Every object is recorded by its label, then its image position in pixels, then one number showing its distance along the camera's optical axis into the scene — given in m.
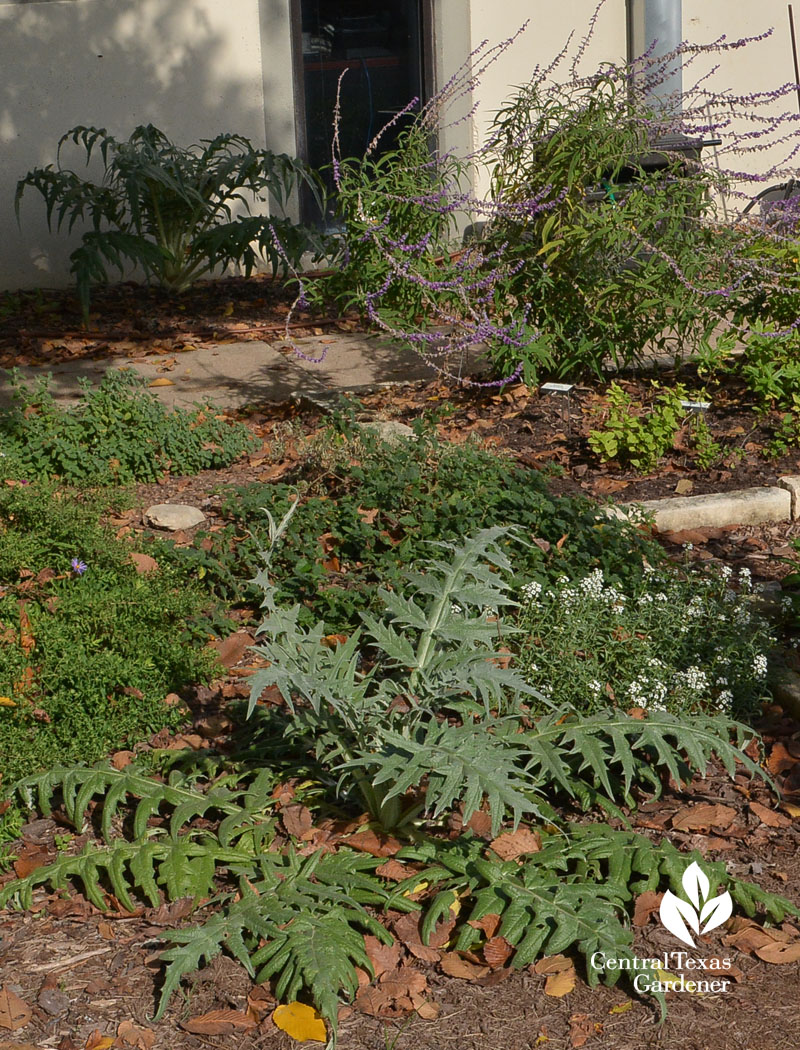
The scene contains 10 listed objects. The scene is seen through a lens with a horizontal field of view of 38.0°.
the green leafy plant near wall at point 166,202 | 8.47
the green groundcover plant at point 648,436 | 5.45
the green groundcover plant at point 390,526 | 4.33
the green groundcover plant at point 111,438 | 5.47
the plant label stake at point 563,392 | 6.12
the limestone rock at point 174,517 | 5.00
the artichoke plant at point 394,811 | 2.61
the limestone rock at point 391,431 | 5.37
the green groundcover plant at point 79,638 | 3.47
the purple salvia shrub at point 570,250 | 6.01
